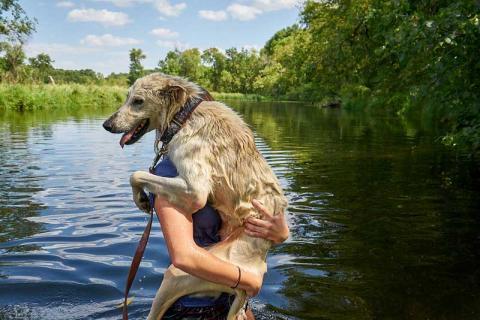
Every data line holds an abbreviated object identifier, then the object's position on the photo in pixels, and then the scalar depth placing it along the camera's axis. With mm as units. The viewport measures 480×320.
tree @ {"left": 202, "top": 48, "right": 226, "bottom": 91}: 155125
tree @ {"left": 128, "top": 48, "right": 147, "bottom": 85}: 128650
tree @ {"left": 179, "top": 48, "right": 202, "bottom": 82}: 145250
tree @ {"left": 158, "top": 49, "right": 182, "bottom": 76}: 136500
